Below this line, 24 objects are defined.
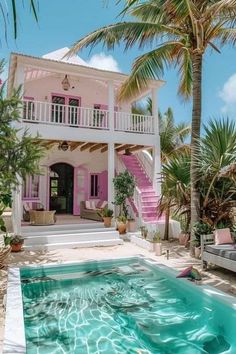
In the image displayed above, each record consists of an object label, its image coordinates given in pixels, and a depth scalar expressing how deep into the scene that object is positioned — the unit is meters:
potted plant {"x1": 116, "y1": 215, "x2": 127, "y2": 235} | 15.02
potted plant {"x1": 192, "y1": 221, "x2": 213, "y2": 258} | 10.41
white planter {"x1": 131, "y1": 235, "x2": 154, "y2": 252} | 12.23
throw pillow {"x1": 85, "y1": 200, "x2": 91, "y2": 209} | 17.42
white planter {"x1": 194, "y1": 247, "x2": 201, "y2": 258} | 10.69
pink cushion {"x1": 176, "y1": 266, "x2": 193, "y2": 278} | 8.39
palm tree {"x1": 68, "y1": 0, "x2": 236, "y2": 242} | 9.93
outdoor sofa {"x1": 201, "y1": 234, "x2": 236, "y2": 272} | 8.25
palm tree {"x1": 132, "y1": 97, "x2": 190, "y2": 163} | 25.67
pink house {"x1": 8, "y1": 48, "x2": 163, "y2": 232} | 14.20
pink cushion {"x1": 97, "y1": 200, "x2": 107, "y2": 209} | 16.41
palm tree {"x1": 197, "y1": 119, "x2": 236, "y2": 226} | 10.28
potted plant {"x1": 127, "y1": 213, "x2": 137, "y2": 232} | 15.27
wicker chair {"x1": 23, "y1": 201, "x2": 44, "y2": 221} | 16.00
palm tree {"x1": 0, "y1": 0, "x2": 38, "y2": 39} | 1.56
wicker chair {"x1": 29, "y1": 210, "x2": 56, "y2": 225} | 14.54
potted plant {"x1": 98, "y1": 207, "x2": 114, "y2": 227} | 14.88
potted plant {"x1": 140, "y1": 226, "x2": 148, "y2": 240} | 13.88
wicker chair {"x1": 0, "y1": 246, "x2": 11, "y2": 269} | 9.03
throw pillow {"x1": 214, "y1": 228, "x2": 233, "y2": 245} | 9.39
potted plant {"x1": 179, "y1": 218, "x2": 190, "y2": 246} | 12.78
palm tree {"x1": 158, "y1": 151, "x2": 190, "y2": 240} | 11.90
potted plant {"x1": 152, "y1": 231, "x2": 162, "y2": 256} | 11.57
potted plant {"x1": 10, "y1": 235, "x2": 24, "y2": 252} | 11.59
